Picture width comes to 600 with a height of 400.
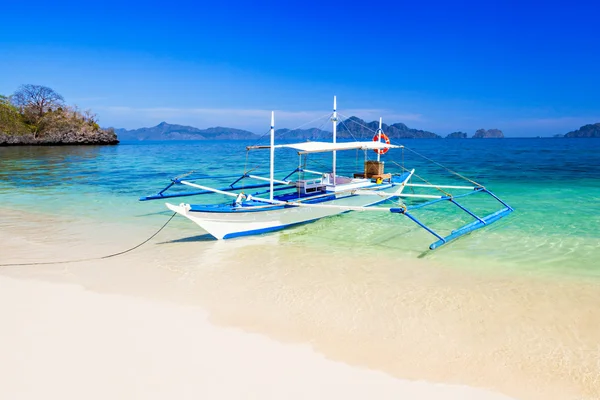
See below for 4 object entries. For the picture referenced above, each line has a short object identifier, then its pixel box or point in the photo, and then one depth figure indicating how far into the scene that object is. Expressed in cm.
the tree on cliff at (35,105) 7906
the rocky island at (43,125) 7131
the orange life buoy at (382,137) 1752
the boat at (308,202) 1096
